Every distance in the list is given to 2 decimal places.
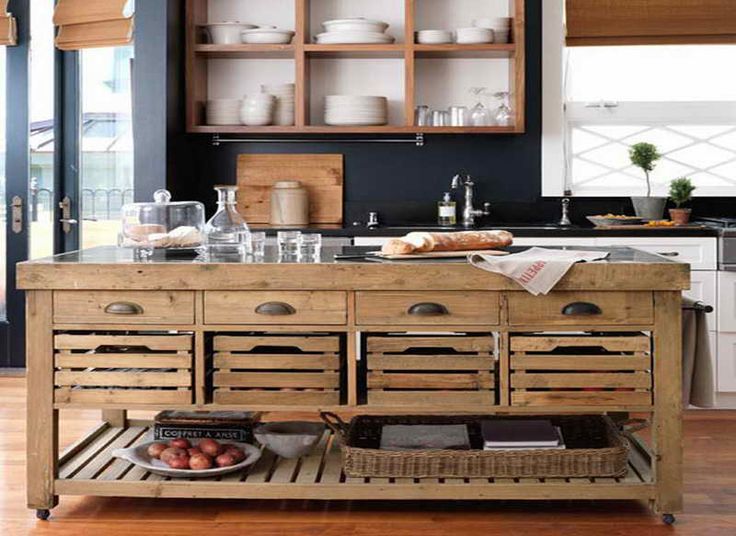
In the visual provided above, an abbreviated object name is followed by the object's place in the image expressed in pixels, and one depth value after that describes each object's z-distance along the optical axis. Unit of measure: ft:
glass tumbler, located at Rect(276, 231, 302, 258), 12.72
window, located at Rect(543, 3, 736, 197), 21.06
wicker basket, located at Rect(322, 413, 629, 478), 12.01
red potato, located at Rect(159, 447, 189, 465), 12.42
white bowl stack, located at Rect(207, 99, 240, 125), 20.53
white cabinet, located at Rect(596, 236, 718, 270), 18.58
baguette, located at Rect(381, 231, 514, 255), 12.51
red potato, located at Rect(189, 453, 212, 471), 12.25
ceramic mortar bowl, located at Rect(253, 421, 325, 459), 12.87
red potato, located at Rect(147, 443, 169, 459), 12.69
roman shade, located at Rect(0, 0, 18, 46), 21.36
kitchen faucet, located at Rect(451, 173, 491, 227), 20.77
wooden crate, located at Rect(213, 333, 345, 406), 11.95
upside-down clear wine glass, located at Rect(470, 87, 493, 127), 20.20
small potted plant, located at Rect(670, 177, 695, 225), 19.84
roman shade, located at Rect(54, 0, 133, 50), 21.09
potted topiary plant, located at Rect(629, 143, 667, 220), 20.13
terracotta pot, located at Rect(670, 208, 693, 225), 19.73
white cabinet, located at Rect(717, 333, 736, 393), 18.54
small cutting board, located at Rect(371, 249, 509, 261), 12.30
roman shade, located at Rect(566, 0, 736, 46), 20.49
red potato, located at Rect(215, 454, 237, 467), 12.30
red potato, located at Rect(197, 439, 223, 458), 12.50
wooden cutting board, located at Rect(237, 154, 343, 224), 21.36
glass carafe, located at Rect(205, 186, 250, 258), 12.96
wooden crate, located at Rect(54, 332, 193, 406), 11.96
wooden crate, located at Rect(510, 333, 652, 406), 11.84
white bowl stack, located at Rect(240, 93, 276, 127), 20.22
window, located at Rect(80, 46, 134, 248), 21.76
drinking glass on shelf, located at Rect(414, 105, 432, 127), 20.39
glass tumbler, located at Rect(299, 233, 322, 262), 12.69
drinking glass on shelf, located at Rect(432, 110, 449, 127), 20.48
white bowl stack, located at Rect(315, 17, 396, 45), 19.95
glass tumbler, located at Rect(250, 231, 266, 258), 12.95
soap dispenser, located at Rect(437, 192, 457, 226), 20.82
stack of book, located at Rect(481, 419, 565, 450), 12.29
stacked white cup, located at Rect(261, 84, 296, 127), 20.52
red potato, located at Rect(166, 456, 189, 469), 12.31
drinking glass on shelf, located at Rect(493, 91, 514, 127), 20.15
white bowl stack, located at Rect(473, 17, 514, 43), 20.10
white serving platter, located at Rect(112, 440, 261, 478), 12.17
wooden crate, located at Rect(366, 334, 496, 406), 11.91
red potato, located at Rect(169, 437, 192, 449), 12.79
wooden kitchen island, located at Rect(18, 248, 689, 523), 11.78
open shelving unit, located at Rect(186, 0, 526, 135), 20.52
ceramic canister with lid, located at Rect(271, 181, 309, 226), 20.75
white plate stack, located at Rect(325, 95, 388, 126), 20.12
